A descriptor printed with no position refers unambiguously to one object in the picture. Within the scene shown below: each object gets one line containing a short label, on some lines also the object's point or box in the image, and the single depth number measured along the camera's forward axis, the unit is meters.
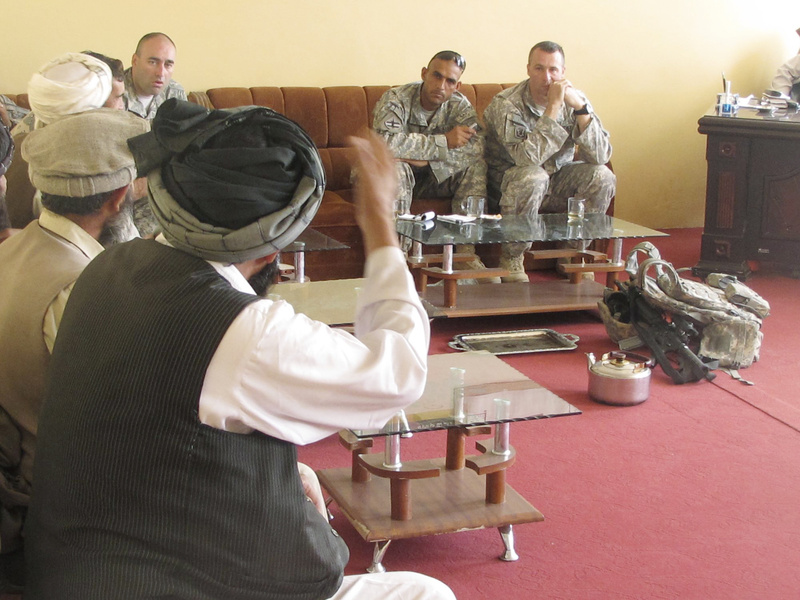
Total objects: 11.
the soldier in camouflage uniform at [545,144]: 4.95
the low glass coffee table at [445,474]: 2.29
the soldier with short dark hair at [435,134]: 5.07
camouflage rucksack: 3.74
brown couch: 5.37
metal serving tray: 3.98
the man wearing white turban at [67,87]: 2.80
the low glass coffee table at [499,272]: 4.20
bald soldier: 4.70
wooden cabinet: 5.00
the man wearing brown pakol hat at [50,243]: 1.65
